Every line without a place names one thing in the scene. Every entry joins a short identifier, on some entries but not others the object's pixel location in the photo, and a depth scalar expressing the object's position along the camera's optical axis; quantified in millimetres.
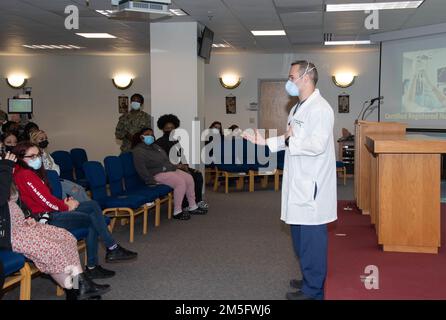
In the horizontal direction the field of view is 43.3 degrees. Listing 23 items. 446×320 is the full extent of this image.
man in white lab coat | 3770
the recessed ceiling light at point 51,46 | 12461
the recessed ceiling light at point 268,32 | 10227
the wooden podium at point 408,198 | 4578
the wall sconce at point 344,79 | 13641
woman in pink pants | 7258
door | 14117
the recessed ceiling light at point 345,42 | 11779
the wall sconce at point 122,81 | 14258
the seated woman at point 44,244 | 3779
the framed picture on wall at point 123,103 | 14312
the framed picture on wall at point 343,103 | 13703
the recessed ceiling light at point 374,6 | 7828
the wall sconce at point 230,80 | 14148
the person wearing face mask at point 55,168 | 5344
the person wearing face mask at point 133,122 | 8426
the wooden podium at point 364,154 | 6047
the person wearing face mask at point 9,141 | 5898
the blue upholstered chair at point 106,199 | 5852
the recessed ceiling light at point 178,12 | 8086
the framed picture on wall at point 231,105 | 14219
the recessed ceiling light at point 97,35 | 10636
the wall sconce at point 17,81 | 14375
